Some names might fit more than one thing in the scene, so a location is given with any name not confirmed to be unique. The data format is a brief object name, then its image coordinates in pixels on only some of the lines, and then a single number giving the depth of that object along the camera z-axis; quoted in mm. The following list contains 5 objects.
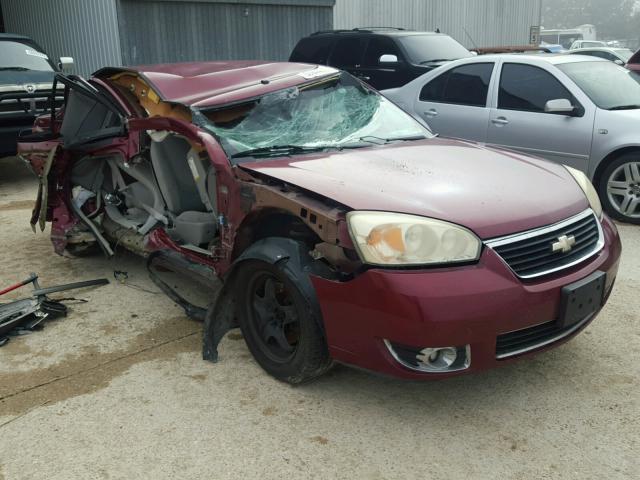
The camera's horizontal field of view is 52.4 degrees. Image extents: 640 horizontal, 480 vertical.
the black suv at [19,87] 8211
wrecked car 2678
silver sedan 6094
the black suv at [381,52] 10070
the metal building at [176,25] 12289
